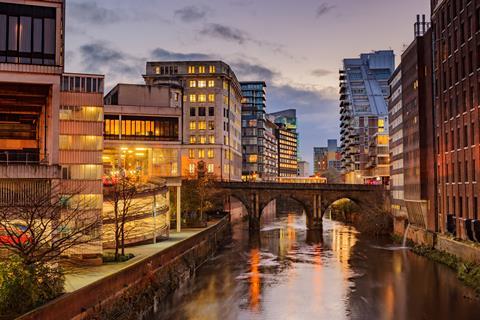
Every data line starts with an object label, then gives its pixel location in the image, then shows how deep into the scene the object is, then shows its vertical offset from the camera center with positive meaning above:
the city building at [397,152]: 88.28 +6.08
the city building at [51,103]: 39.41 +7.15
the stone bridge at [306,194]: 107.25 -1.31
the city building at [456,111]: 53.59 +7.87
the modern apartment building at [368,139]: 140.50 +14.35
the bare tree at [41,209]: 29.36 -1.34
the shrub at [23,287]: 25.57 -4.68
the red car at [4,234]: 36.35 -3.08
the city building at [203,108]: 140.50 +20.33
